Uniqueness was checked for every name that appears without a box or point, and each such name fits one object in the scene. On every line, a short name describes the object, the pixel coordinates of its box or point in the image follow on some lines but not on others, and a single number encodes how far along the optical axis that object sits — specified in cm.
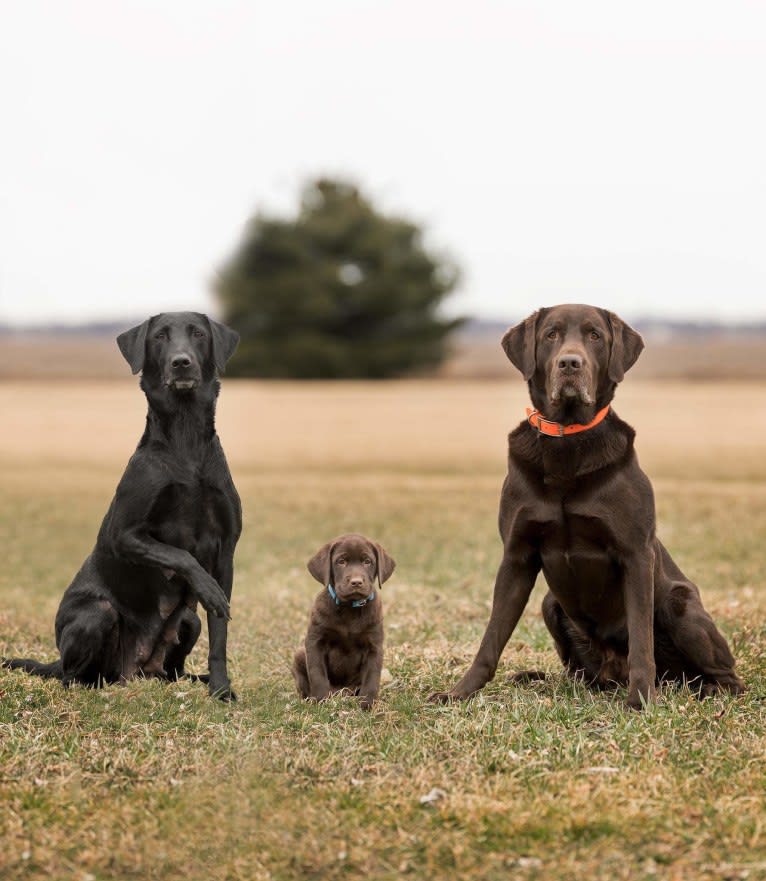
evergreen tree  4738
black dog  608
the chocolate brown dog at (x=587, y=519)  556
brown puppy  618
